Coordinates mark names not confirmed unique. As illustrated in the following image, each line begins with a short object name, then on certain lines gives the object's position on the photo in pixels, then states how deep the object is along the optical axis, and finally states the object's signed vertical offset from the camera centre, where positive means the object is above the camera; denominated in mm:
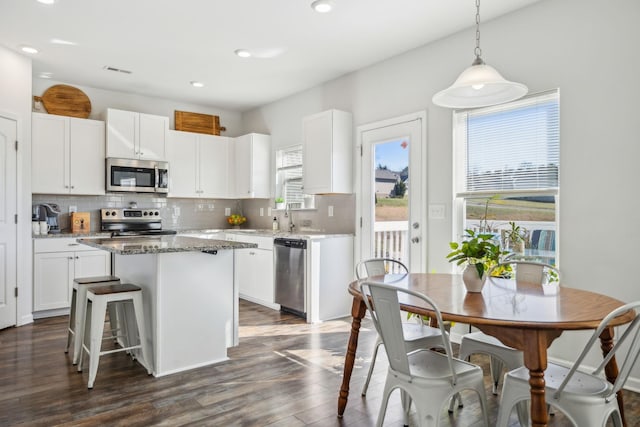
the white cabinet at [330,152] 4633 +680
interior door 4129 -90
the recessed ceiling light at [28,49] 4133 +1582
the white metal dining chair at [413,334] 2346 -673
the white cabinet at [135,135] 5191 +980
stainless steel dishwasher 4473 -641
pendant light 2158 +666
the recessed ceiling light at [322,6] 3197 +1560
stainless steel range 5434 -98
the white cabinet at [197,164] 5824 +688
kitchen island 2912 -584
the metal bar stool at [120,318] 2723 -726
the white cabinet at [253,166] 6012 +675
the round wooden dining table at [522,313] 1618 -403
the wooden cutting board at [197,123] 6066 +1307
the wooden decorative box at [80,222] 5141 -99
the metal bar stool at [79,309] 3035 -687
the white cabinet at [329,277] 4406 -662
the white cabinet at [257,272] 4934 -686
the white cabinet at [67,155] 4738 +662
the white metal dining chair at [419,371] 1815 -695
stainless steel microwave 5215 +477
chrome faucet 5693 -13
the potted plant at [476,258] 2176 -223
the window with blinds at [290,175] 5742 +537
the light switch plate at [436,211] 3821 +30
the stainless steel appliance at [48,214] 4848 -5
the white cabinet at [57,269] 4500 -594
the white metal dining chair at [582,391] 1582 -692
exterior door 4023 +236
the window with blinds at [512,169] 3164 +353
